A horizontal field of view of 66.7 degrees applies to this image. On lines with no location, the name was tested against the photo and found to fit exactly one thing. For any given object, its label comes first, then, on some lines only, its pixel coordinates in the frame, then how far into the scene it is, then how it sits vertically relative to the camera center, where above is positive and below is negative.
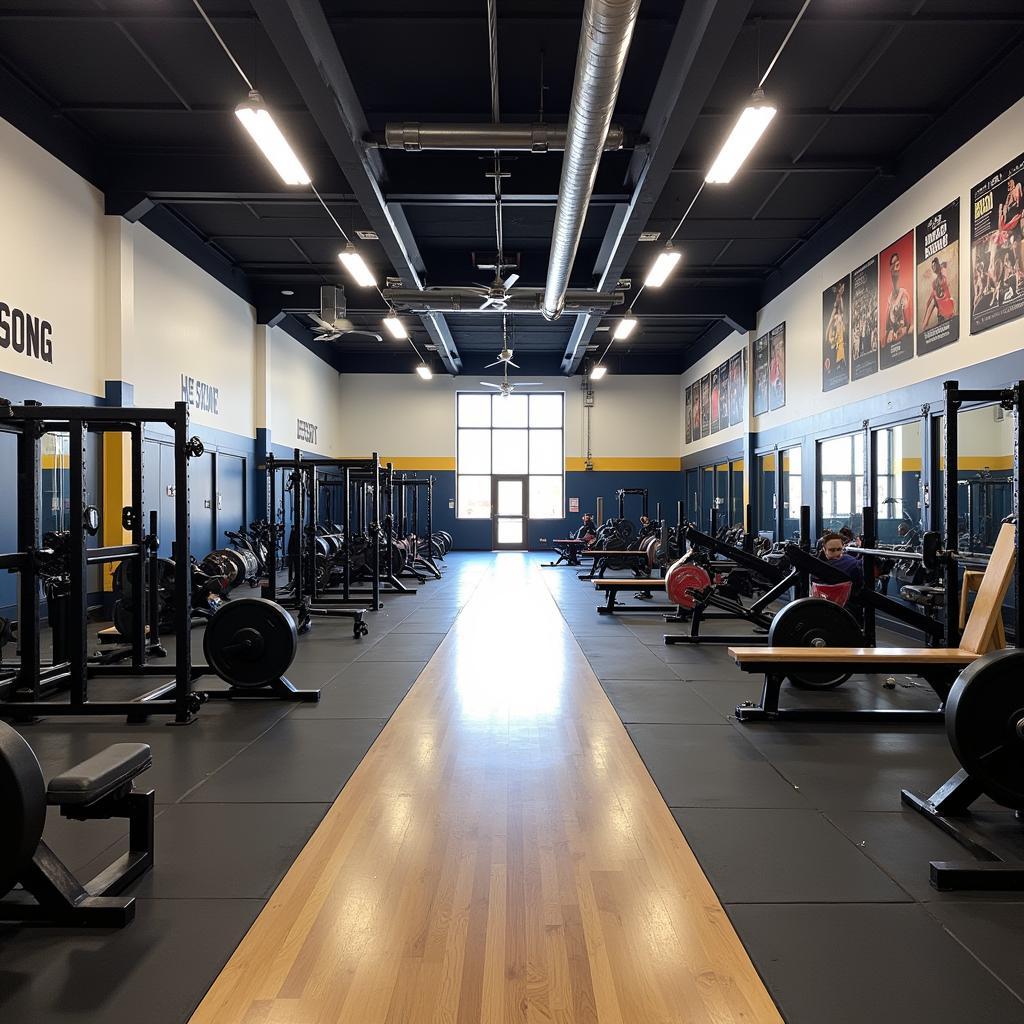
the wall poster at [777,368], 11.38 +1.95
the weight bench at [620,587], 8.31 -0.96
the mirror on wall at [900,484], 7.64 +0.14
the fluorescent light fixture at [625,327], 13.12 +2.98
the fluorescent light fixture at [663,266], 8.88 +2.77
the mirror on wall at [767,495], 12.09 +0.05
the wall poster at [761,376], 12.27 +1.96
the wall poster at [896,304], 7.59 +1.96
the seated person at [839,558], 5.36 -0.43
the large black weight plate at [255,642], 4.64 -0.85
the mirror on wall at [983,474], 6.31 +0.20
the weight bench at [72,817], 1.96 -0.94
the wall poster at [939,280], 6.76 +1.96
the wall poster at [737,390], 13.55 +1.92
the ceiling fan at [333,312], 11.54 +2.83
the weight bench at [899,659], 3.75 -0.82
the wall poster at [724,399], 14.41 +1.88
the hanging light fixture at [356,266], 9.05 +2.81
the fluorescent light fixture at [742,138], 5.32 +2.68
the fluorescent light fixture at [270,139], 5.53 +2.77
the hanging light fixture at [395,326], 12.67 +2.93
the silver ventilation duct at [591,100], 4.27 +2.68
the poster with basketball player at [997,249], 5.80 +1.94
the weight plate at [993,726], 2.68 -0.79
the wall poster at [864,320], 8.38 +1.97
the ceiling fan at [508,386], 16.58 +2.61
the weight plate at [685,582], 7.09 -0.77
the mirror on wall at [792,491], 10.75 +0.10
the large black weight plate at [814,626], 4.77 -0.79
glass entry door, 19.69 -0.37
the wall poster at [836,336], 9.10 +1.95
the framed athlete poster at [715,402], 15.16 +1.90
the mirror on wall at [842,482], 8.89 +0.18
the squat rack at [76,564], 4.02 -0.34
